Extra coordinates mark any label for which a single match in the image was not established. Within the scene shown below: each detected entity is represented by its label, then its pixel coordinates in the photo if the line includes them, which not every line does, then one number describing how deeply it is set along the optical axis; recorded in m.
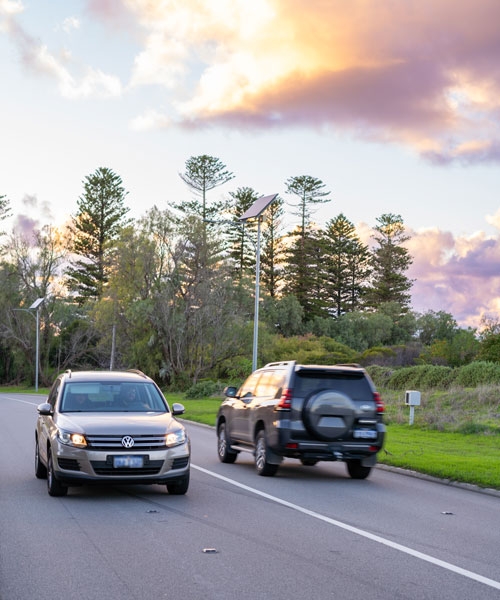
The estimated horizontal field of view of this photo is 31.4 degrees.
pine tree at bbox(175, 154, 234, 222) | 90.00
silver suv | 11.62
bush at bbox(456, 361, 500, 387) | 36.28
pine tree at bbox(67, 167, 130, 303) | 95.12
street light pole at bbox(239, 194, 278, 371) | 30.80
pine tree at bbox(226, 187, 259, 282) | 95.25
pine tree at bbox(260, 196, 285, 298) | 96.94
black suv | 14.73
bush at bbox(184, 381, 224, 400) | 47.09
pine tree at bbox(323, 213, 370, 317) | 103.75
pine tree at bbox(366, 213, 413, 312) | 105.44
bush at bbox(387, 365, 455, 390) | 37.62
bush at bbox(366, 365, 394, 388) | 41.12
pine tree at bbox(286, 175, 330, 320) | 98.88
